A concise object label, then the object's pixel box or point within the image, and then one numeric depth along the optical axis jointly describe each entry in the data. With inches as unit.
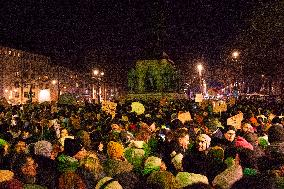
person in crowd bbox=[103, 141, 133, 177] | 149.3
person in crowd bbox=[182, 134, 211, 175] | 159.3
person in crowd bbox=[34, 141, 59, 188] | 148.3
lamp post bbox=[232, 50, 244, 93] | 1711.4
